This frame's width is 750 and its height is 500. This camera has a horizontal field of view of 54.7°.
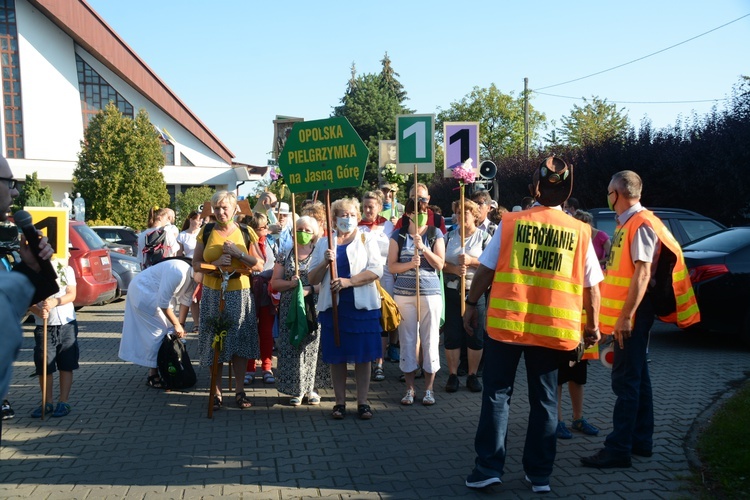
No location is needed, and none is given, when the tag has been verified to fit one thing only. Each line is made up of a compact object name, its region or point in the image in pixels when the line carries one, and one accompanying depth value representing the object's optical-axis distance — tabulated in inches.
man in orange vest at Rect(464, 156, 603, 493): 183.8
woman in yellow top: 279.7
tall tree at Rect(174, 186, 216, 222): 1881.2
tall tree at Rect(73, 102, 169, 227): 1732.3
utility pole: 1662.2
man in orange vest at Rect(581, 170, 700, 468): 202.5
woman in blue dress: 261.7
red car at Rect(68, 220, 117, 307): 520.7
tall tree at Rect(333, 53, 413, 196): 2106.3
